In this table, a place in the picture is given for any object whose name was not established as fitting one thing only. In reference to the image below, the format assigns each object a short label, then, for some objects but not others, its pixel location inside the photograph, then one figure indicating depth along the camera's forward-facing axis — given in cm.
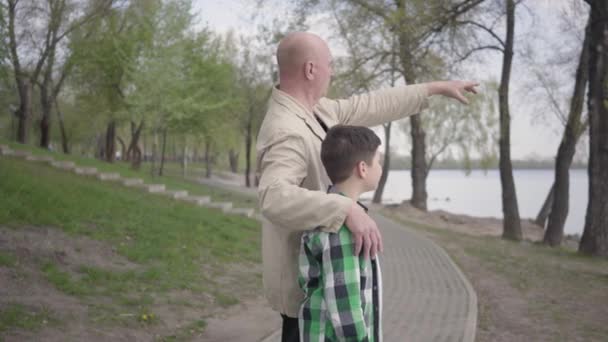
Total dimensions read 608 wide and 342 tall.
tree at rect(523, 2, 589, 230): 1442
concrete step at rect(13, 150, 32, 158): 1775
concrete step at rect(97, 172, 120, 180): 1800
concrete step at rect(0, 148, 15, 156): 1700
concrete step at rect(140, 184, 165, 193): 1750
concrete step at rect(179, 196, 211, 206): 1722
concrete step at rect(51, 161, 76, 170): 1772
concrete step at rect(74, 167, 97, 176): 1778
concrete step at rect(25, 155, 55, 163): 1792
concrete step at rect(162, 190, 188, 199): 1739
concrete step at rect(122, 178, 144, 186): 1791
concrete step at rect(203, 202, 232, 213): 1703
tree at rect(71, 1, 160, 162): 2586
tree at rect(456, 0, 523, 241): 1742
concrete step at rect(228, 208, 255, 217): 1664
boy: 204
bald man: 196
